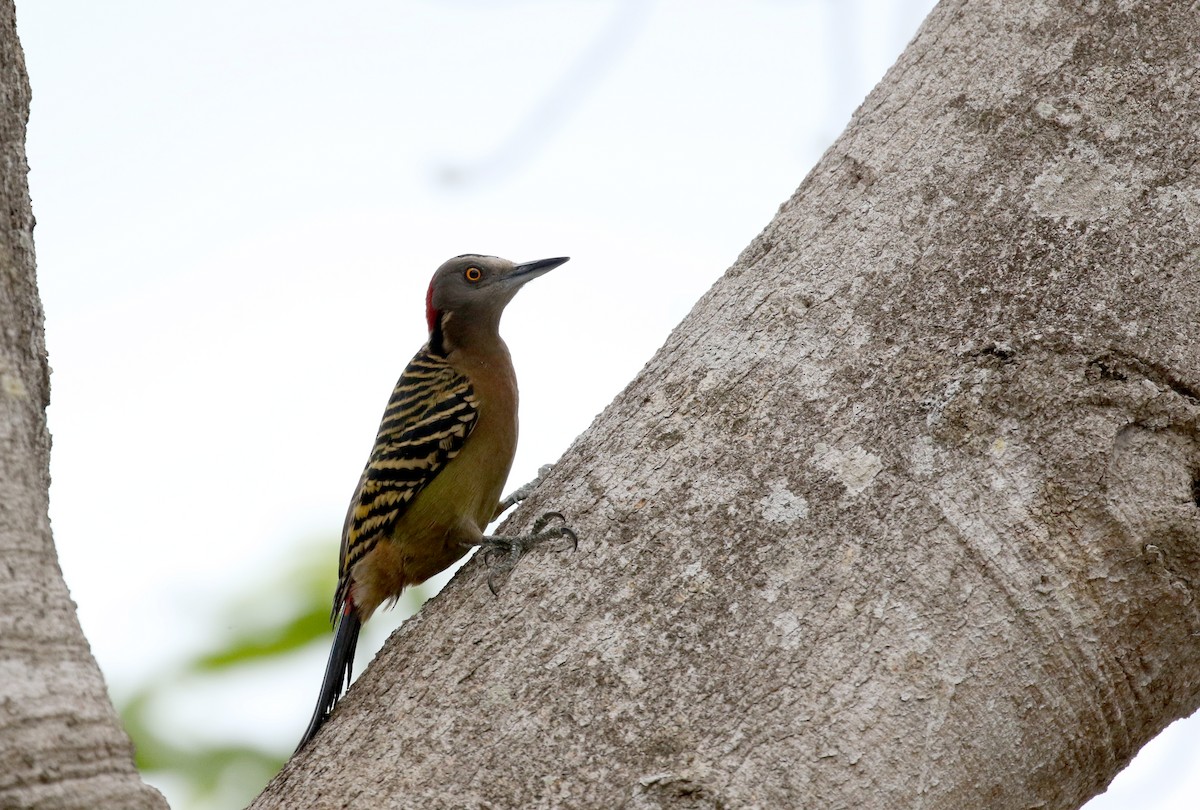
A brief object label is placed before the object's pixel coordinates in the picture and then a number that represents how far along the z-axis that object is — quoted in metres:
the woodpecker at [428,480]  9.38
